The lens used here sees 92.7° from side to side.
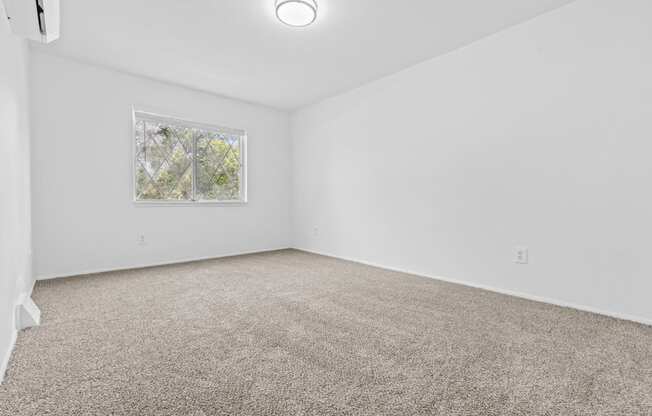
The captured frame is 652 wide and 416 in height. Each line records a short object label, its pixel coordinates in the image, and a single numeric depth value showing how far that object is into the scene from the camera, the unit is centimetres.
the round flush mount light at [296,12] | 215
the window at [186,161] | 363
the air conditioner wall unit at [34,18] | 159
